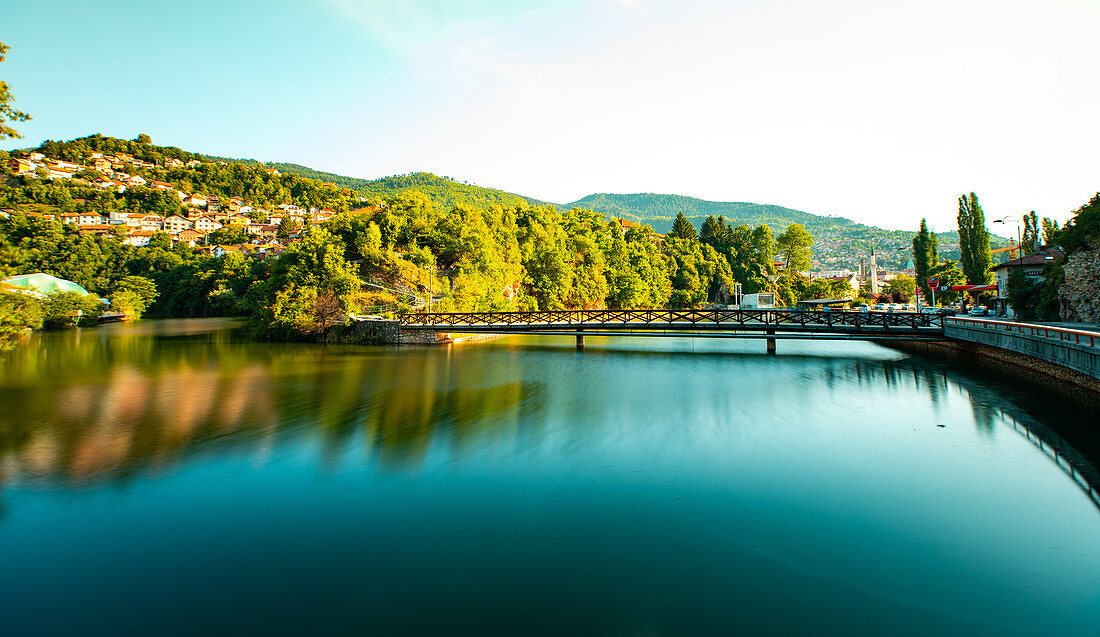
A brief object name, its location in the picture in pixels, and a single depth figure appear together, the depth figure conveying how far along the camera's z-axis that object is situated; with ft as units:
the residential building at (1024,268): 102.75
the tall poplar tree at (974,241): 165.66
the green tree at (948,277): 186.50
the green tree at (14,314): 86.99
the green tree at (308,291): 120.37
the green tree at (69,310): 163.12
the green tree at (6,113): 53.24
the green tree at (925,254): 191.52
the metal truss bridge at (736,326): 89.30
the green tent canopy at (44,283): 164.43
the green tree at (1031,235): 157.82
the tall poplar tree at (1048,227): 161.40
